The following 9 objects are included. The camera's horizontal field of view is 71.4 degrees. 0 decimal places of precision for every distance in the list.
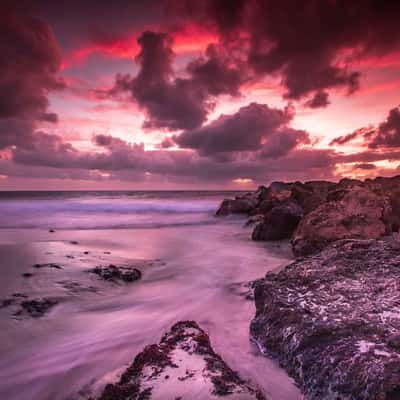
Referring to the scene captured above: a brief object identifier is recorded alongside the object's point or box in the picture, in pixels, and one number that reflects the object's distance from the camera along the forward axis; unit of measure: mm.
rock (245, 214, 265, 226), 14055
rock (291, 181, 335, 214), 11346
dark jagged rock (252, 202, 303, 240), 9375
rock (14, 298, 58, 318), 4027
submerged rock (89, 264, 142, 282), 5488
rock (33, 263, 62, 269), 5619
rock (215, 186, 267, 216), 20344
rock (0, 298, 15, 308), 4116
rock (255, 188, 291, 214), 16203
